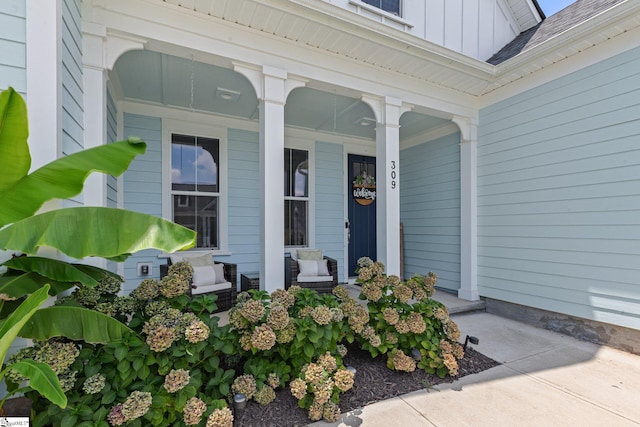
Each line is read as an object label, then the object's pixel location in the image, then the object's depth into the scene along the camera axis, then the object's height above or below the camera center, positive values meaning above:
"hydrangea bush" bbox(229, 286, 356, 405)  2.02 -0.87
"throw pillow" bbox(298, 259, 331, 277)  4.46 -0.82
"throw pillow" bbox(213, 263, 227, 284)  4.01 -0.81
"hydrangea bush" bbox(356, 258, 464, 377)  2.54 -1.01
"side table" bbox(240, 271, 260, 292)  4.10 -0.95
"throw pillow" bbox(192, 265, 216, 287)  3.79 -0.81
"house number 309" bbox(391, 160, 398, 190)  3.83 +0.56
